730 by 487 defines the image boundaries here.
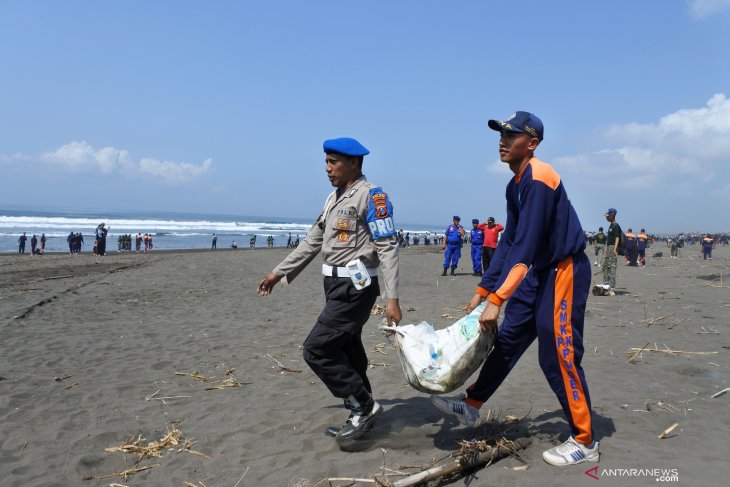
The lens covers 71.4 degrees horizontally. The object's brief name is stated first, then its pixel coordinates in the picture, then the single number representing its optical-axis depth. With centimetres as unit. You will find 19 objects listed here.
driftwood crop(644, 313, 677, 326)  796
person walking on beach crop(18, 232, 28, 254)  3388
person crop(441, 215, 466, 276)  1741
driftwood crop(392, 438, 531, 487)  284
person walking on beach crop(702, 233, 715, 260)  2912
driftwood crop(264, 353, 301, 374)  575
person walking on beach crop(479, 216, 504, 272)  1548
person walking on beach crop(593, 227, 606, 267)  1861
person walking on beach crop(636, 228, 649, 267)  2381
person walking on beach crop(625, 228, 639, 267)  2303
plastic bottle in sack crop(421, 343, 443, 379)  316
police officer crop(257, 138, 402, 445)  350
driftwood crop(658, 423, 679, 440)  338
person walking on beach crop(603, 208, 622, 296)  1214
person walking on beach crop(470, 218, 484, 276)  1720
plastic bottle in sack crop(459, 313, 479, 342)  314
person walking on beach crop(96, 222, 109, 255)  3086
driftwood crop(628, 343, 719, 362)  595
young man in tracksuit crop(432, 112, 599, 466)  294
